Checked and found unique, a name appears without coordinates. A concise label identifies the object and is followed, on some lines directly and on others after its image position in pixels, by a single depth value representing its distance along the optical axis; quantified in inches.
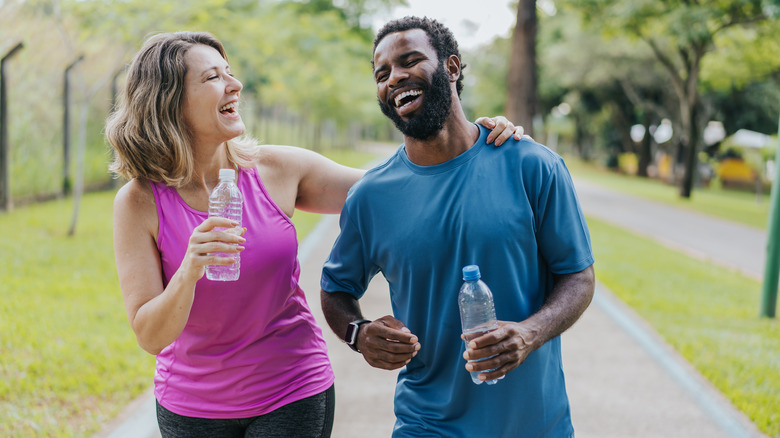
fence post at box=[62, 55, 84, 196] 516.2
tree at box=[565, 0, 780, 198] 848.3
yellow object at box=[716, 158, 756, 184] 1726.1
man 95.0
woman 99.7
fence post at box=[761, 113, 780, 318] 322.3
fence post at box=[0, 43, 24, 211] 428.8
